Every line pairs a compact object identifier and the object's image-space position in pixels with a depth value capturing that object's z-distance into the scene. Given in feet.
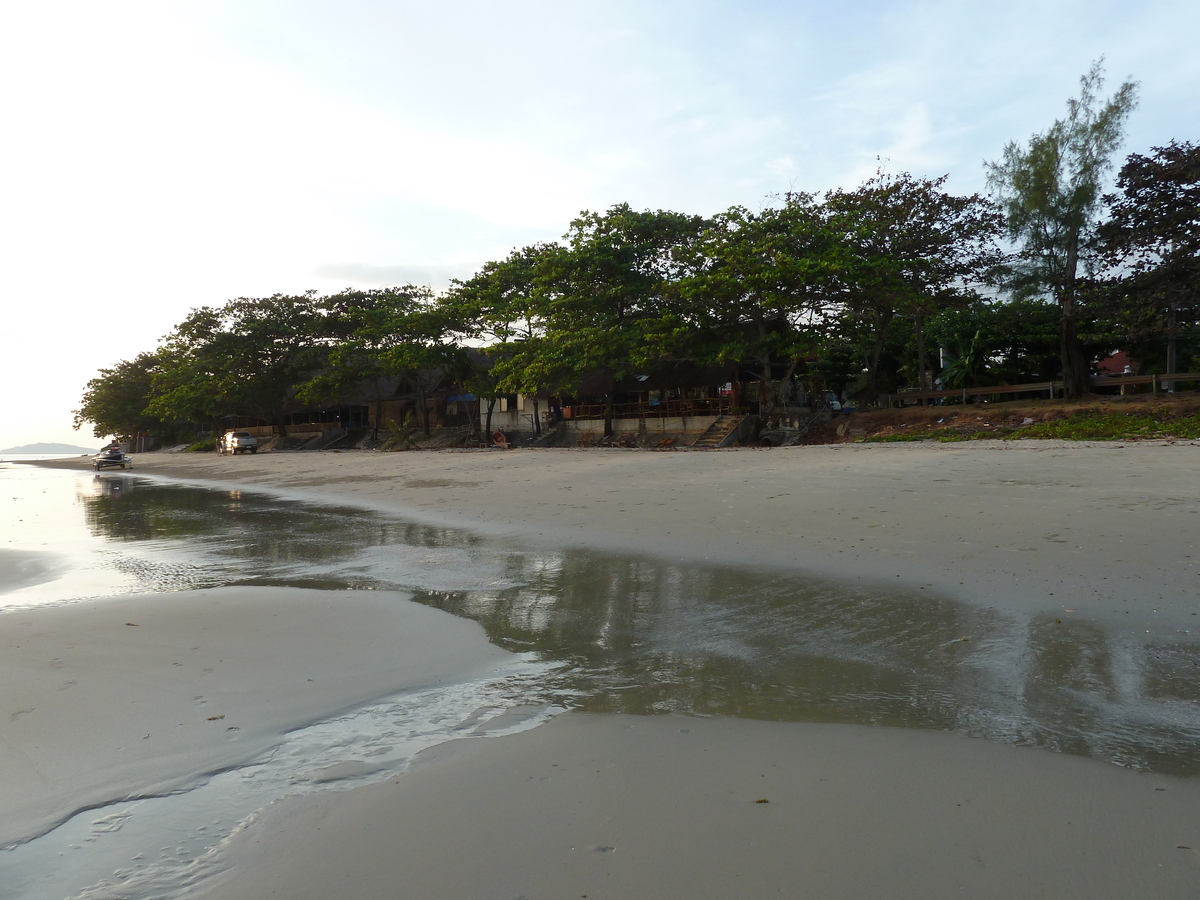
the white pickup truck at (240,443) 157.29
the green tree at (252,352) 155.22
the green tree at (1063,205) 87.04
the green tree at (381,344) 121.80
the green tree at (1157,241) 71.51
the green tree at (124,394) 210.18
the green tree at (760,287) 82.84
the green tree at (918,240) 92.02
